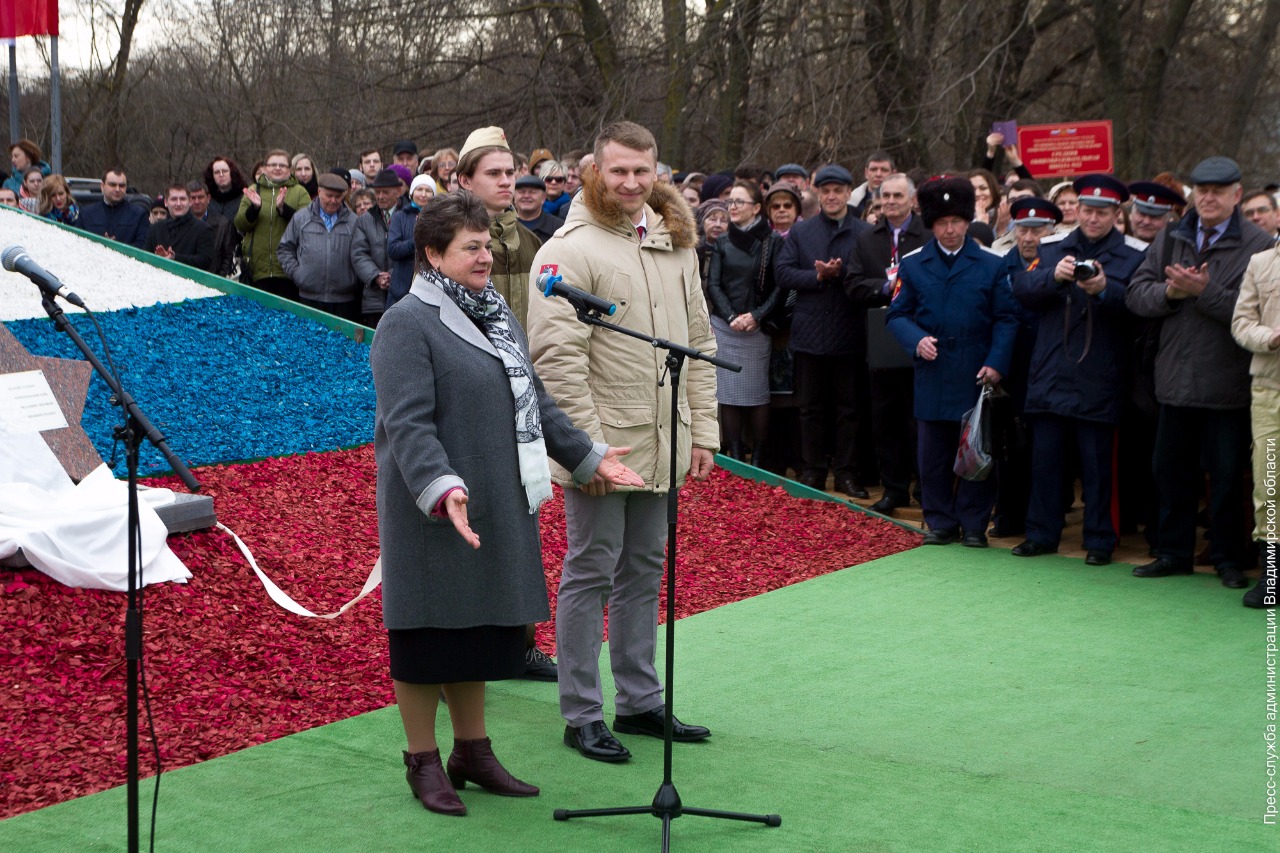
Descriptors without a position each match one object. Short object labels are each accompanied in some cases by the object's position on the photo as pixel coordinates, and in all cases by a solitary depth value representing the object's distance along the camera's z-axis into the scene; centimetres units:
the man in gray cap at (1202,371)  728
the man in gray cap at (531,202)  874
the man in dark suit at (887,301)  916
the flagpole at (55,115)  1673
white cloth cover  595
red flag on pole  1656
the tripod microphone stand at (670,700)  405
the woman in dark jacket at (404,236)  967
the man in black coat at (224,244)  1269
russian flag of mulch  516
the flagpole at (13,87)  1875
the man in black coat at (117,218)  1359
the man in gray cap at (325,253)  1148
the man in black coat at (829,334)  958
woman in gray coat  421
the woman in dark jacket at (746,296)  1002
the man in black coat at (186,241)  1288
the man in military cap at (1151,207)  830
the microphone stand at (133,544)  338
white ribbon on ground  452
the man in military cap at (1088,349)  788
